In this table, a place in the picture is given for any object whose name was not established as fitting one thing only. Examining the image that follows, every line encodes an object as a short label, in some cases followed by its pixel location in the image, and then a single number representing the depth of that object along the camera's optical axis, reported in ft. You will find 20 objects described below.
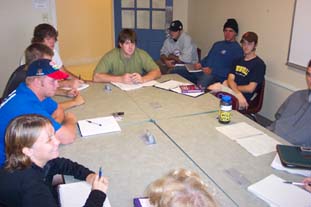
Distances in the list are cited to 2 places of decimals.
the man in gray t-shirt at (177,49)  14.52
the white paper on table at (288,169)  5.35
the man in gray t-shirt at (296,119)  7.27
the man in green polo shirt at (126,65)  10.09
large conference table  5.03
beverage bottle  7.24
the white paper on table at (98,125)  6.79
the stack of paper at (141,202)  4.47
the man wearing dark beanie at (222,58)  13.07
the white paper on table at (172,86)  9.30
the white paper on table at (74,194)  4.58
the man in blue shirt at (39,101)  5.75
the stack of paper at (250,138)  6.17
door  17.22
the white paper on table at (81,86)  9.57
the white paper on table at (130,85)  9.66
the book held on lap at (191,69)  13.58
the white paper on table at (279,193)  4.58
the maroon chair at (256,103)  10.73
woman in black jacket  4.11
